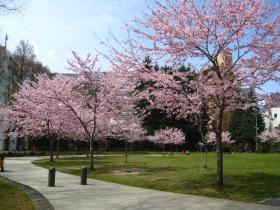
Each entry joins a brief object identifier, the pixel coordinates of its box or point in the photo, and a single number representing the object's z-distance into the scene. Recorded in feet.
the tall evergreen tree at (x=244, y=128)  162.98
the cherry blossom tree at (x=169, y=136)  119.77
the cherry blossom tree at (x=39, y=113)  61.65
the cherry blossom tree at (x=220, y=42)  34.49
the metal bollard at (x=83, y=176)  37.02
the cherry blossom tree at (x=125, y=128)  68.64
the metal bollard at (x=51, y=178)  35.55
